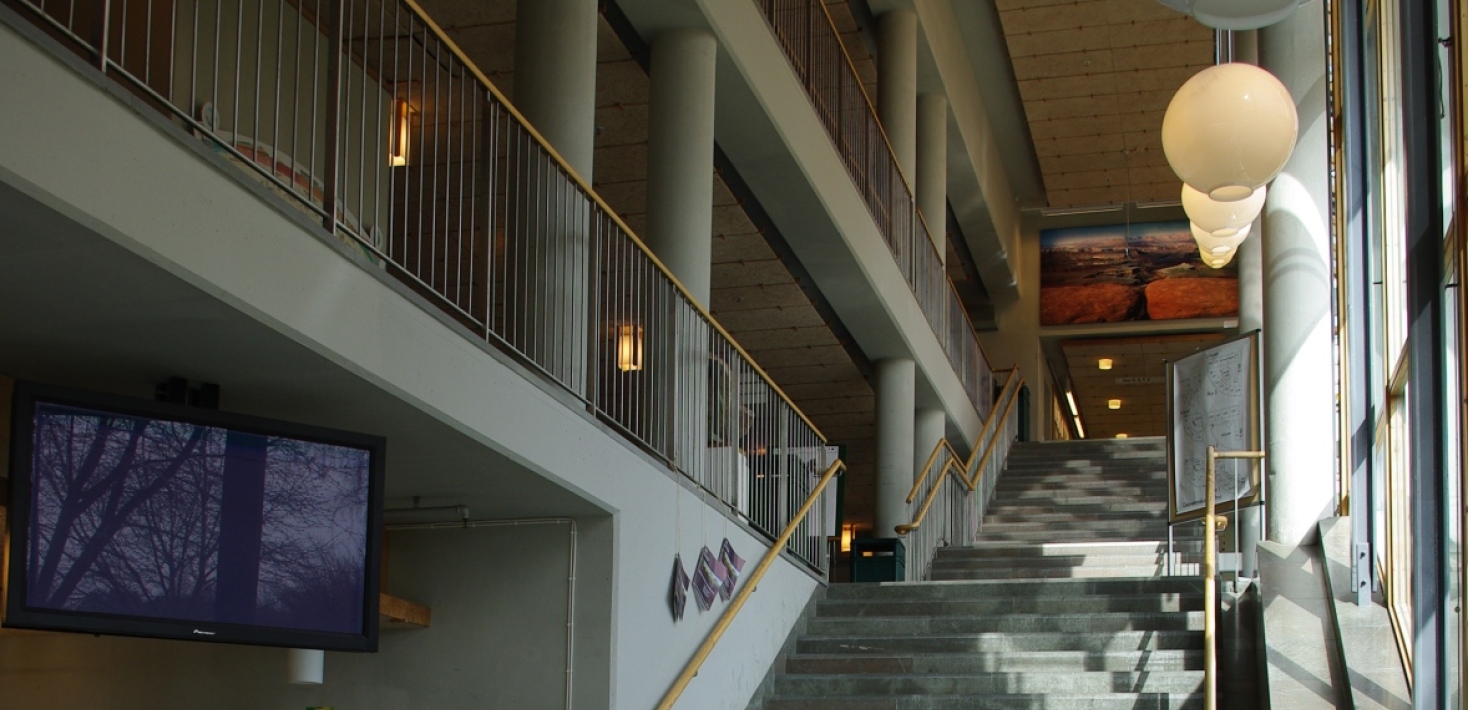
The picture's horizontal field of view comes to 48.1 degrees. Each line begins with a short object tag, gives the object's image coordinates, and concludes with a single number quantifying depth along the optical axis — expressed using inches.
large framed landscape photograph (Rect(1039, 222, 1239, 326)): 941.2
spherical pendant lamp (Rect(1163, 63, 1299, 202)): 220.4
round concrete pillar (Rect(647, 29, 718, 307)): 374.0
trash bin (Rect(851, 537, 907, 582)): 527.5
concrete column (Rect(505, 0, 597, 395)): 290.7
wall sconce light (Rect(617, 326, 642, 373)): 326.3
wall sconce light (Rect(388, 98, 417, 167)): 228.2
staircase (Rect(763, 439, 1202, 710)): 360.5
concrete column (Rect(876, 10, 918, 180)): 617.0
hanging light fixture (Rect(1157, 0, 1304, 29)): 170.1
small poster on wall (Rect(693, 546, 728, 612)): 338.0
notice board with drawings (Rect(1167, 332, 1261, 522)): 430.9
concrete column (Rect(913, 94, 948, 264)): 692.7
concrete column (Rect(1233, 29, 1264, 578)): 752.3
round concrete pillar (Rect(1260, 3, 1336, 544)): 375.9
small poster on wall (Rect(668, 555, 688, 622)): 322.0
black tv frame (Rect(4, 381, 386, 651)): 185.8
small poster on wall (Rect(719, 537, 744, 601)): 356.2
